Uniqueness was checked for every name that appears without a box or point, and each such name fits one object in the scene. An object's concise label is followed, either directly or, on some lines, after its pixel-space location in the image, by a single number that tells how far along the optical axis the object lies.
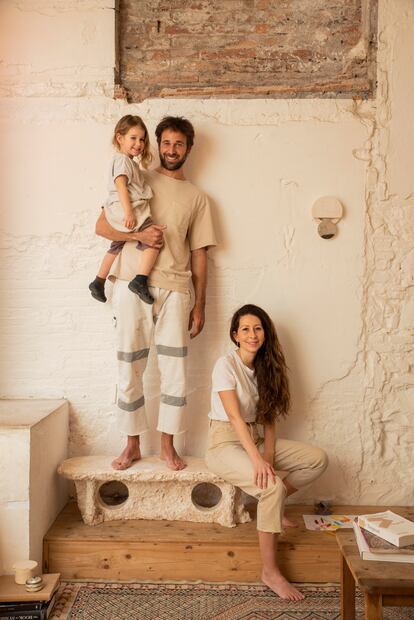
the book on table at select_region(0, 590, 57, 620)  2.34
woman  2.66
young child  2.78
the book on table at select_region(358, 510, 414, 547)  2.02
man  2.88
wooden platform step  2.66
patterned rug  2.40
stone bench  2.80
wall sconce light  3.08
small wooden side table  1.84
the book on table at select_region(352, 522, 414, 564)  1.98
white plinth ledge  2.50
